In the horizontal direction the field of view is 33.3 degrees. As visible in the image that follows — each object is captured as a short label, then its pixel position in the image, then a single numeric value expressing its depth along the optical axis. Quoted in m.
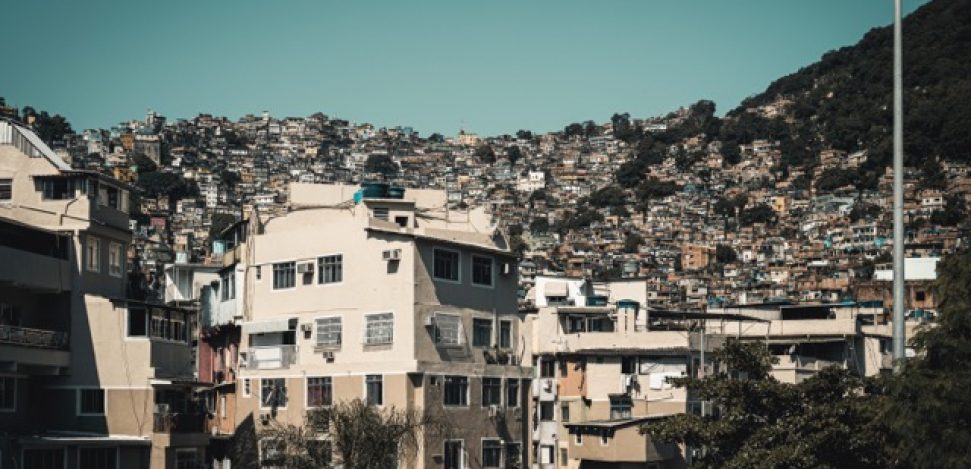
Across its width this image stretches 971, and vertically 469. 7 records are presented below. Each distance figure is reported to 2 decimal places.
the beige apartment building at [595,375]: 57.97
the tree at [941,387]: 30.17
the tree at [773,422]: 39.56
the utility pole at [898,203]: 28.52
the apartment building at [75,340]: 42.81
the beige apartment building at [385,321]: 47.03
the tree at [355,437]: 43.75
